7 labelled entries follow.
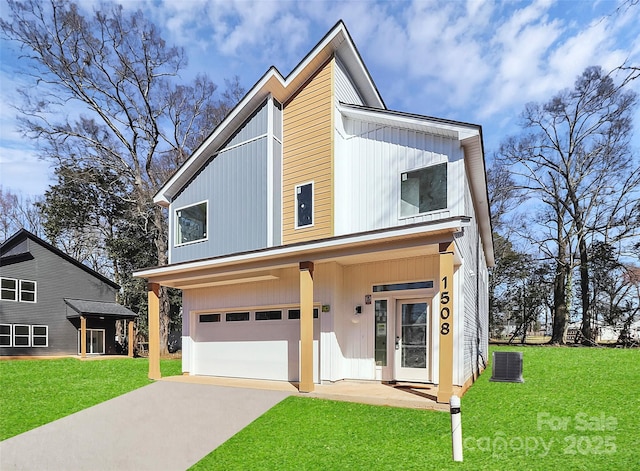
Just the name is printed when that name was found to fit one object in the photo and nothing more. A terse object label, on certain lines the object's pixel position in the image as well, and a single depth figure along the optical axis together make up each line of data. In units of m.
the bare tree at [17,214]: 27.47
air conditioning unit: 8.95
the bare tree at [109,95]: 18.02
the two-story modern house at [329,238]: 7.96
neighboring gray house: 17.98
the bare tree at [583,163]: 21.42
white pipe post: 4.30
